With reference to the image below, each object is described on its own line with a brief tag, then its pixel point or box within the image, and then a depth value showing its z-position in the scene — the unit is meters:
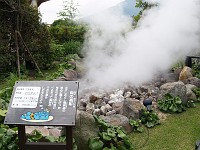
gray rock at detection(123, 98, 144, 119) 3.27
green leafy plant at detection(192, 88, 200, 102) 3.98
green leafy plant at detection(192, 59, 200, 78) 4.64
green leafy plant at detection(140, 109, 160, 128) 3.27
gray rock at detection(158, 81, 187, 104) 3.69
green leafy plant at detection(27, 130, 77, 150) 2.54
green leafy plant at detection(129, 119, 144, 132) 3.13
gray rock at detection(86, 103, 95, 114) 3.53
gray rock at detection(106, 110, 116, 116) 3.43
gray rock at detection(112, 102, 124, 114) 3.47
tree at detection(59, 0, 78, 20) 9.21
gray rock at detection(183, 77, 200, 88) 4.27
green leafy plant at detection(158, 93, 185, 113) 3.59
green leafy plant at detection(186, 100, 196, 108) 3.75
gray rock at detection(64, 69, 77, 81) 4.71
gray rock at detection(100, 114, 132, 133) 3.07
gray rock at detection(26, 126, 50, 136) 2.72
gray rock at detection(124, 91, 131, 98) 3.91
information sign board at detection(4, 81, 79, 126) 2.16
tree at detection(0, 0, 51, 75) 5.51
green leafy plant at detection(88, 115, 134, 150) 2.54
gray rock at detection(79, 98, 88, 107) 3.76
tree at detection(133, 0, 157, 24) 6.00
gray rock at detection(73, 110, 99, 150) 2.54
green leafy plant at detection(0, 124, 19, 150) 2.45
